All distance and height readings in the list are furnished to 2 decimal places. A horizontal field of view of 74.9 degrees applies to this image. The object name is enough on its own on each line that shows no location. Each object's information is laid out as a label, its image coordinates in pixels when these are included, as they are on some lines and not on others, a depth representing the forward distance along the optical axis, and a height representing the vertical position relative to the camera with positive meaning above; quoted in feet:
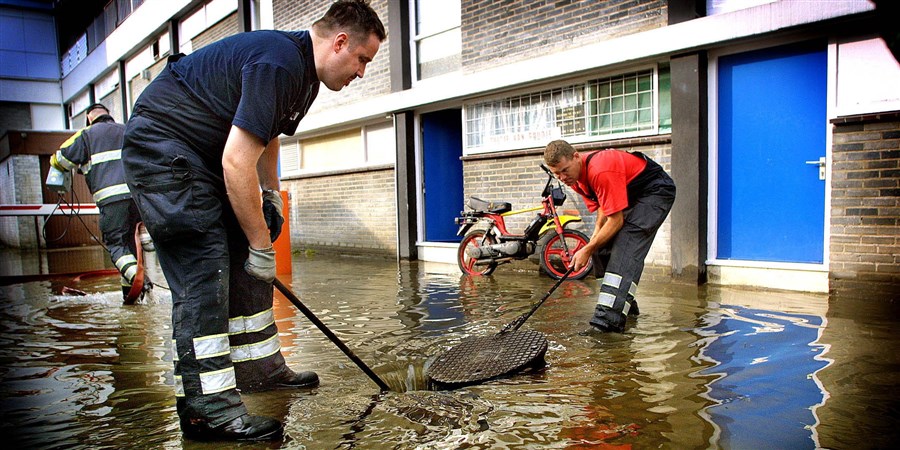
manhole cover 10.82 -3.33
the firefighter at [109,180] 19.16 +0.71
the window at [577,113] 23.00 +3.22
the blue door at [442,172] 33.35 +1.09
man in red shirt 14.42 -0.54
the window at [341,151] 35.96 +2.92
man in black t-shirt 7.96 +0.52
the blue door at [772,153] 19.65 +0.94
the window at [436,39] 31.42 +8.36
